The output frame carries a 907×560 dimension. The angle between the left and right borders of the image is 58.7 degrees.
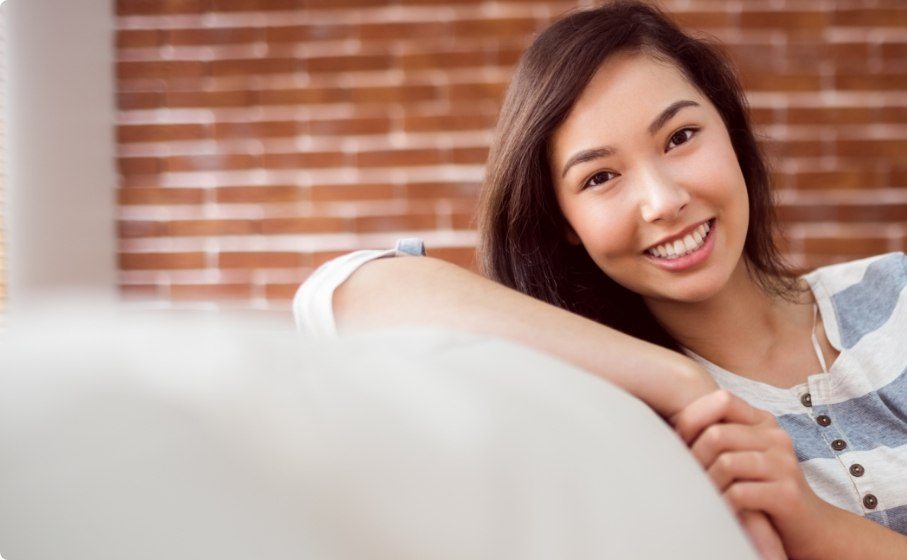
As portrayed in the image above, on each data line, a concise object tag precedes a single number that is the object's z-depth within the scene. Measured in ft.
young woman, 2.53
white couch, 0.90
